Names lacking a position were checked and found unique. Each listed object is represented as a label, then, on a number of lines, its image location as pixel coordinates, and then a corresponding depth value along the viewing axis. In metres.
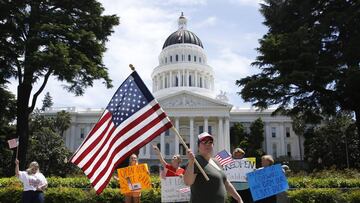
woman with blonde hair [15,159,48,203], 9.48
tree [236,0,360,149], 19.48
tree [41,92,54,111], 87.81
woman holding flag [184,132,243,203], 4.30
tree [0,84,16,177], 22.77
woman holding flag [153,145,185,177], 7.84
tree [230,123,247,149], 68.25
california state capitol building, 66.00
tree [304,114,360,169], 50.46
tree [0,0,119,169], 20.80
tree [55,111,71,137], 60.56
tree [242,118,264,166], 64.69
